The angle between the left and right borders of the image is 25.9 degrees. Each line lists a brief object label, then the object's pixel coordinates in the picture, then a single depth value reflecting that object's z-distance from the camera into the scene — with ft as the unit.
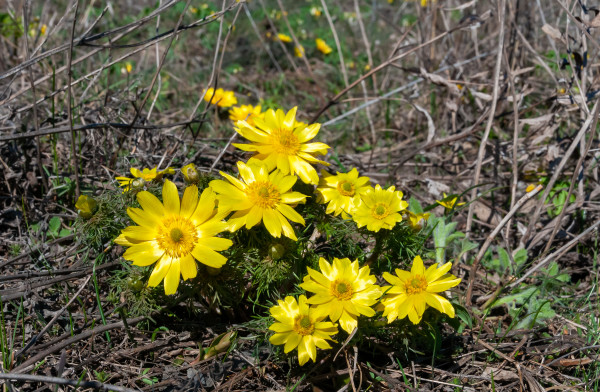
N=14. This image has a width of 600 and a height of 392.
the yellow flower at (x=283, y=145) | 2.07
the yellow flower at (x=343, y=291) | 1.99
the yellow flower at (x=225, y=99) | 3.24
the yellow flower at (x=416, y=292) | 1.99
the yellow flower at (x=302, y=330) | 1.98
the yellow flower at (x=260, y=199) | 1.97
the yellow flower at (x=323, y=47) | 4.31
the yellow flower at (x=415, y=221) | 2.11
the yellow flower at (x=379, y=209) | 2.02
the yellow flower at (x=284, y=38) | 4.23
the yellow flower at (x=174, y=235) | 1.95
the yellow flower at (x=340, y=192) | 2.08
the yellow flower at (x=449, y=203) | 2.30
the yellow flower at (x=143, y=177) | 2.08
